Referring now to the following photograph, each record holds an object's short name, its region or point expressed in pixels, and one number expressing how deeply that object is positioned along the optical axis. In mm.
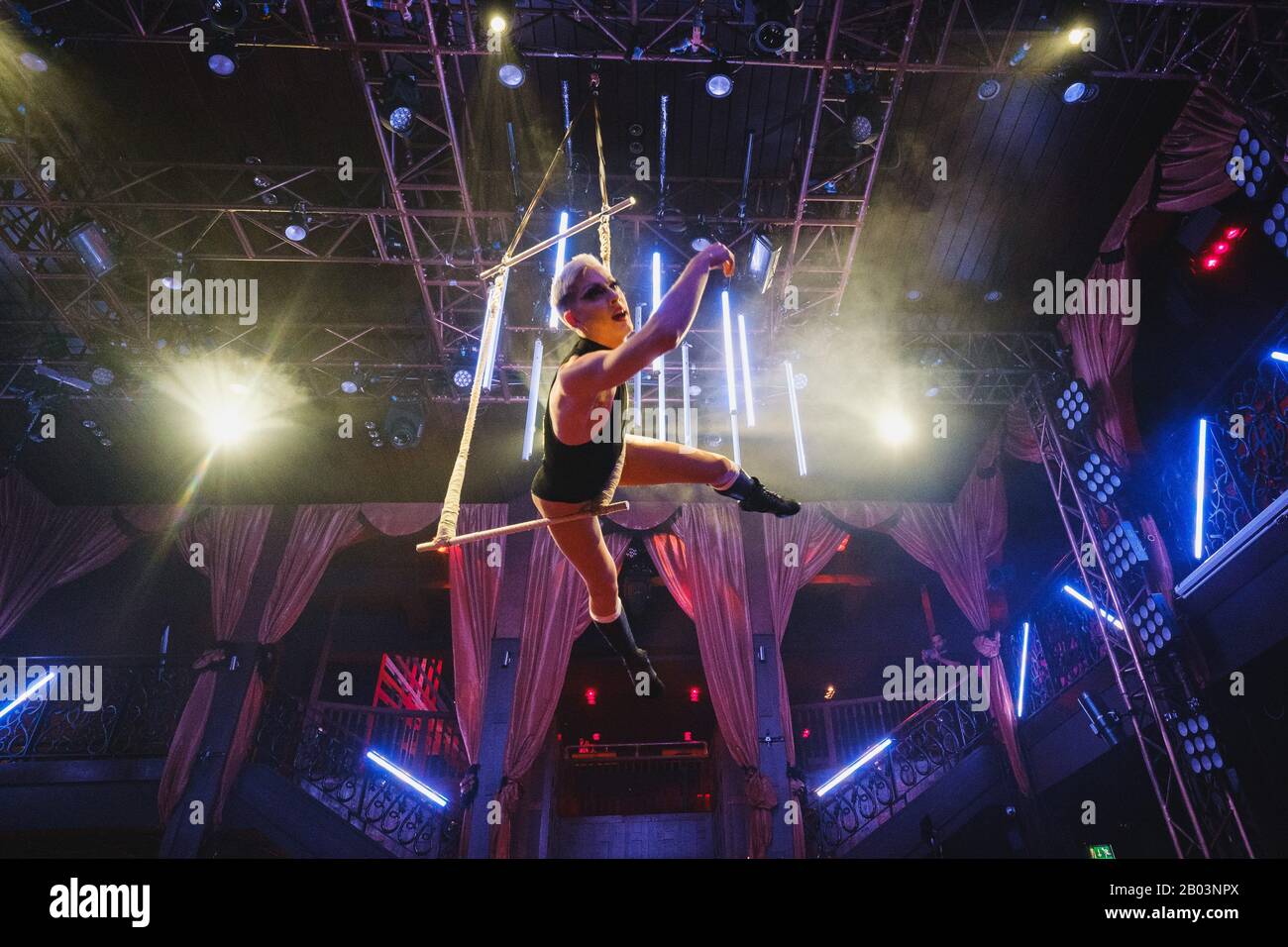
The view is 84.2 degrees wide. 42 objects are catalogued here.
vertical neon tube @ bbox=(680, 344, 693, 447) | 5348
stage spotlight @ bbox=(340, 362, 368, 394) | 7113
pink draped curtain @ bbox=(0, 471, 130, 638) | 7969
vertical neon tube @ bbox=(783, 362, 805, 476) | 5816
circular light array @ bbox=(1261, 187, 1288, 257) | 4238
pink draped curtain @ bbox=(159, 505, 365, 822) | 7211
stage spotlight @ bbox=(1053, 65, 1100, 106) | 4602
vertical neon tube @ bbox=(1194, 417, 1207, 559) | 5406
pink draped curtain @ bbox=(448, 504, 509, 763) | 6844
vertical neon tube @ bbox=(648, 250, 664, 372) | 5469
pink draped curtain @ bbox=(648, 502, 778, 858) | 6487
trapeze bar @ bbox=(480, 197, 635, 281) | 2483
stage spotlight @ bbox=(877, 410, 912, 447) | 7461
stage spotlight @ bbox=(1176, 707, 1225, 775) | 4852
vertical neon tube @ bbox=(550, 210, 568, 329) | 5418
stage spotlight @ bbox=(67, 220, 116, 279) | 5512
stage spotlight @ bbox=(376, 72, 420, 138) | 4617
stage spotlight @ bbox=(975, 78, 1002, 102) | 4721
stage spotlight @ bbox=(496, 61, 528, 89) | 4496
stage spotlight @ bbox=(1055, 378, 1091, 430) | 6266
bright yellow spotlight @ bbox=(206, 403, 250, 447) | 7242
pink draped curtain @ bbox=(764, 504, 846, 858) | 7789
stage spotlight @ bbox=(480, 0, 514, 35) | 4172
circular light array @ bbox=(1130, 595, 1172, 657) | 5332
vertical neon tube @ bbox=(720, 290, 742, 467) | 5160
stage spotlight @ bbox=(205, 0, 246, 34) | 4238
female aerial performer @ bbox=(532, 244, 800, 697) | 1998
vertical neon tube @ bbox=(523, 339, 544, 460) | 5934
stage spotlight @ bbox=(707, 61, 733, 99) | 4535
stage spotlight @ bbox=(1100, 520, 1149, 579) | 5699
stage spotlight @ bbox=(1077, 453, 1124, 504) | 5945
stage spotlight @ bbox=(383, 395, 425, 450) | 7137
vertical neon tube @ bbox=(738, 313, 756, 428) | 5104
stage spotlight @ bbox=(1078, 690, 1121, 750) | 5793
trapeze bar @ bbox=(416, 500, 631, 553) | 2266
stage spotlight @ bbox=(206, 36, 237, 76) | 4484
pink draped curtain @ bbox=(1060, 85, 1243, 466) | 4707
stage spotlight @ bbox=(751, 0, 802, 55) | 4328
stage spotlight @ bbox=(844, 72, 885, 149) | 4660
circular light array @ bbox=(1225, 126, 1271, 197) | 4309
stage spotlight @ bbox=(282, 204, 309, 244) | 5547
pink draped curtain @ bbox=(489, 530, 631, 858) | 6547
